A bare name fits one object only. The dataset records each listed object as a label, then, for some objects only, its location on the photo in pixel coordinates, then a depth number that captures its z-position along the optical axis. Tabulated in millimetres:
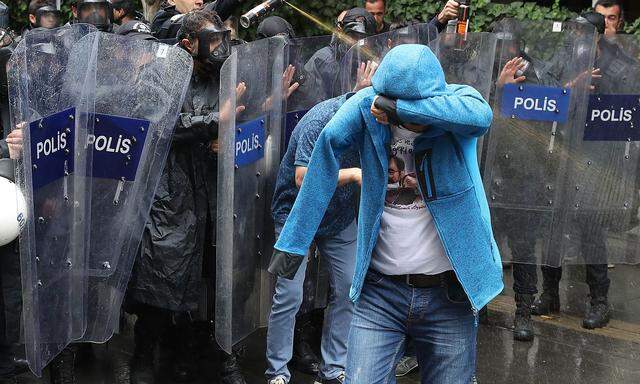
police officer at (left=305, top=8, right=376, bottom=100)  5832
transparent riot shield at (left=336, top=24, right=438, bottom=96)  5703
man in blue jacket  3812
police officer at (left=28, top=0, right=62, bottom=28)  7439
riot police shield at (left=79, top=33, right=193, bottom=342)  4898
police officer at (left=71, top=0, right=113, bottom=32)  6789
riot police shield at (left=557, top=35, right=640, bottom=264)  6434
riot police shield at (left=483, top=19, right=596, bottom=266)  6203
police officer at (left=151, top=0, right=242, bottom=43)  6801
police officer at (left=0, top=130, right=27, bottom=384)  4652
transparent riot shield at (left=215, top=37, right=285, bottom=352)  5051
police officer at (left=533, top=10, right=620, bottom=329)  6426
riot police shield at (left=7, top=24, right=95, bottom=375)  4461
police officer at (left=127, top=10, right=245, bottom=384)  5398
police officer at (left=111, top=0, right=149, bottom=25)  7965
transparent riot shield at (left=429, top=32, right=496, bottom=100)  6039
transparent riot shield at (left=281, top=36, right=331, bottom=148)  5699
